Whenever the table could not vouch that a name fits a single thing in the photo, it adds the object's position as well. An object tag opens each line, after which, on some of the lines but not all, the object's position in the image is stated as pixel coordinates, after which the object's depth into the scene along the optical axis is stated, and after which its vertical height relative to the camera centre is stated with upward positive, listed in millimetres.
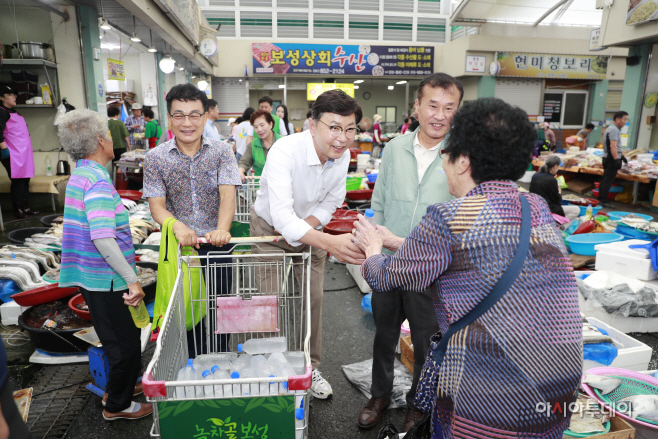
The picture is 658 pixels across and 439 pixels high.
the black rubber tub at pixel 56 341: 3304 -1655
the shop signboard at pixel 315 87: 20047 +1797
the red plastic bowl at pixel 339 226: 3752 -899
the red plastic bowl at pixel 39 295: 3650 -1439
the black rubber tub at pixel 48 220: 6023 -1333
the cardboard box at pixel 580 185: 11473 -1488
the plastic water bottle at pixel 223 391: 1610 -981
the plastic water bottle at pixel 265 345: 2312 -1164
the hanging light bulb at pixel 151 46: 9764 +2003
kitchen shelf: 7148 +1003
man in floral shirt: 2711 -318
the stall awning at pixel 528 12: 16516 +4680
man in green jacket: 2469 -426
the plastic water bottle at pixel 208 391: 1605 -978
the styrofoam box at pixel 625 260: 4203 -1280
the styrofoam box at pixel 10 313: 3936 -1697
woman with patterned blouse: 1298 -489
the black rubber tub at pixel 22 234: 5230 -1369
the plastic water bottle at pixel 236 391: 1625 -982
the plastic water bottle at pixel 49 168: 8375 -851
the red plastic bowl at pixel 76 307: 3384 -1459
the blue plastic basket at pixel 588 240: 5305 -1359
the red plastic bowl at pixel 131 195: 7293 -1179
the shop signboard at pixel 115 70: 8258 +1047
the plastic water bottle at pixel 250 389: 1633 -995
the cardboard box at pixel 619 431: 2134 -1486
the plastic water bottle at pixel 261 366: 2020 -1152
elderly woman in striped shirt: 2287 -649
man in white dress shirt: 2324 -379
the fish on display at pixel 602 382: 2449 -1423
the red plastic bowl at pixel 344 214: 4597 -959
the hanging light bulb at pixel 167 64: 10124 +1396
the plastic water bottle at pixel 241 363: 2135 -1187
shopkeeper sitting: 6500 -827
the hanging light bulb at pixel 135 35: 8497 +1813
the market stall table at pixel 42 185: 8062 -1130
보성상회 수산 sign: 19500 +3055
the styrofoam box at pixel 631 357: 2975 -1550
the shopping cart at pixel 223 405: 1582 -1028
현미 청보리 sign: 19297 +2835
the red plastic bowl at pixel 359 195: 6555 -1011
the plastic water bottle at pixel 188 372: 1985 -1132
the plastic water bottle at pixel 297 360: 2240 -1196
